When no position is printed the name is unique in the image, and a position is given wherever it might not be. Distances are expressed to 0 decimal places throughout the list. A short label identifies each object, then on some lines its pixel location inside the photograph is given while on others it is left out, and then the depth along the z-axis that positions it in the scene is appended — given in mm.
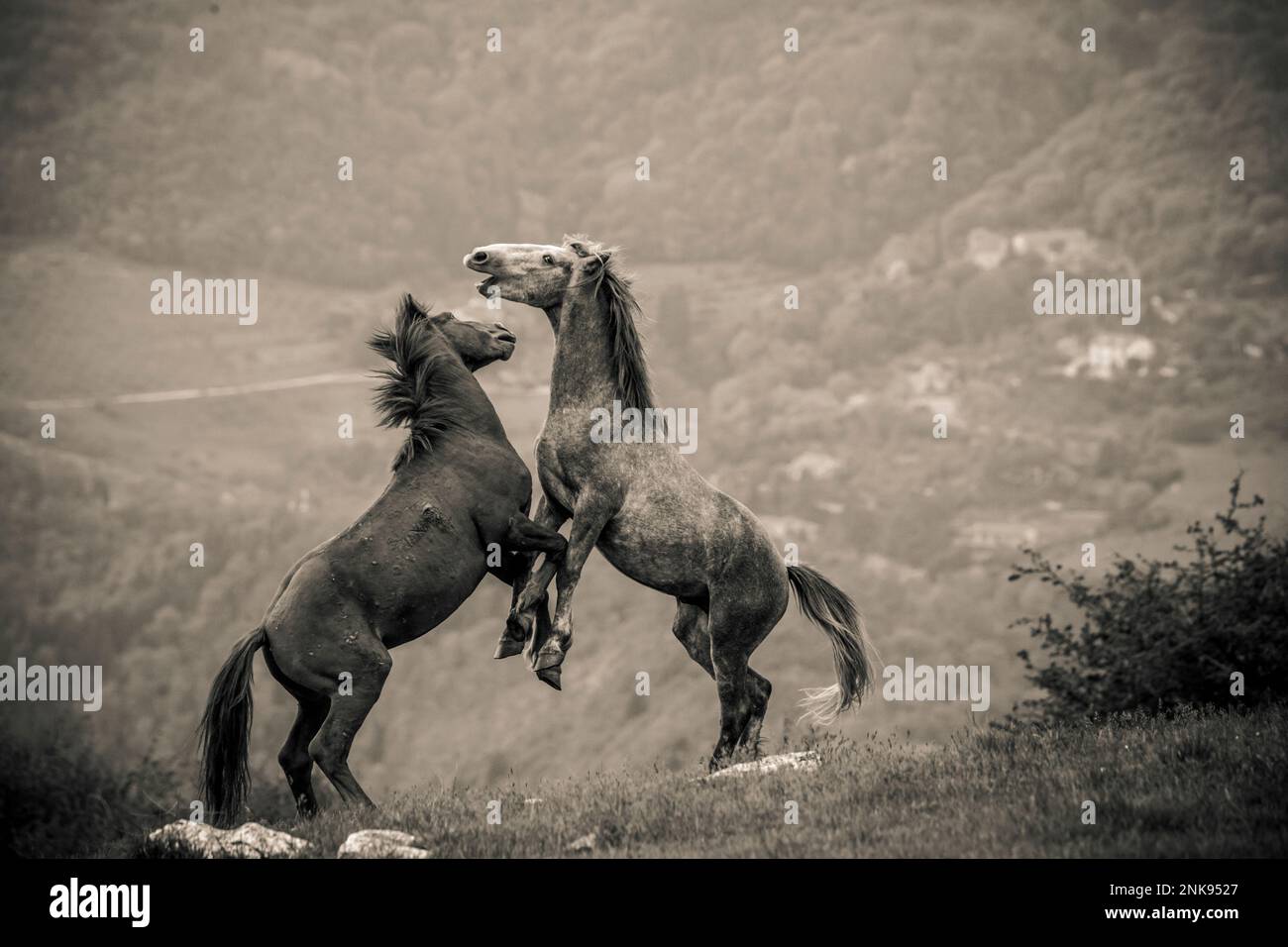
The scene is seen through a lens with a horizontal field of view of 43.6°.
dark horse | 11508
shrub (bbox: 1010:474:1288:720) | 20688
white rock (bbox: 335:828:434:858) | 10295
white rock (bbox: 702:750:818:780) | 12547
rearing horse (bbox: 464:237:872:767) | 12195
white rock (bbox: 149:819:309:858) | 10586
